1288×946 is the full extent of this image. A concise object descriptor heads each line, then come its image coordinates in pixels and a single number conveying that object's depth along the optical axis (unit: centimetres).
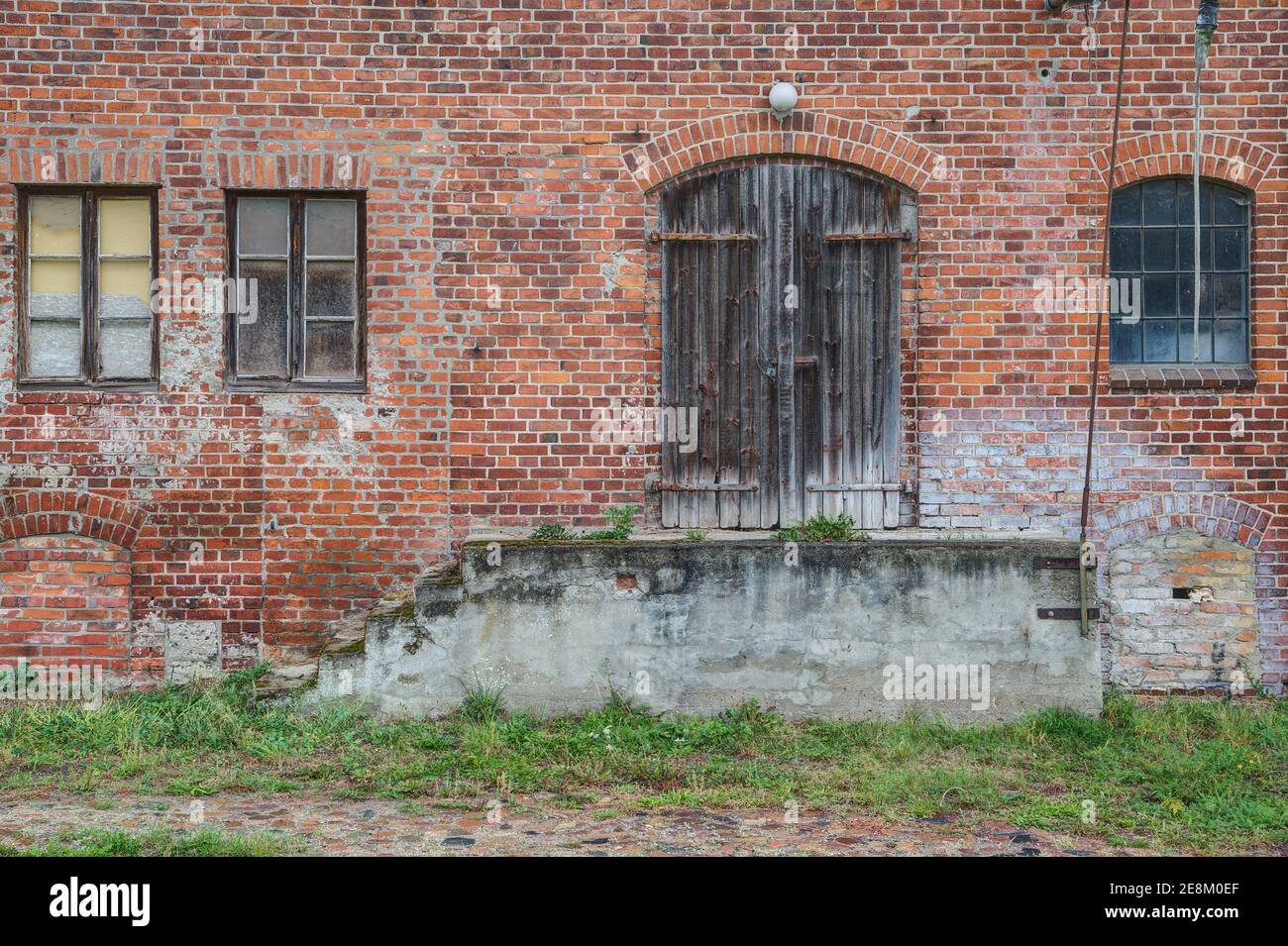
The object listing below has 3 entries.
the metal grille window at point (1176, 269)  797
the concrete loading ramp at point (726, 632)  691
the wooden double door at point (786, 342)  780
